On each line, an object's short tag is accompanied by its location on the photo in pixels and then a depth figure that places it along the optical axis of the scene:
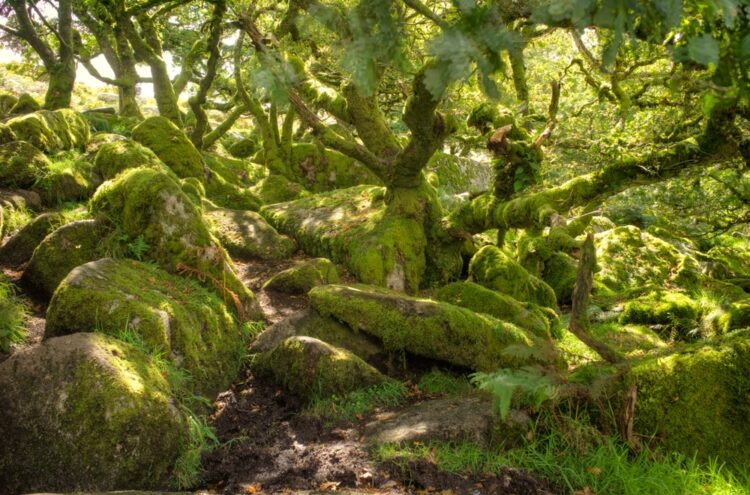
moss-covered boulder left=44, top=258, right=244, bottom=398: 4.66
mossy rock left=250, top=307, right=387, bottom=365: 6.27
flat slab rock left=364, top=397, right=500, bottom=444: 4.09
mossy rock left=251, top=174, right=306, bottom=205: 13.54
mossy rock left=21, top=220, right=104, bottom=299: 5.76
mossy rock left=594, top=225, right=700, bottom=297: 11.45
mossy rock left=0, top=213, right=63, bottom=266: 6.32
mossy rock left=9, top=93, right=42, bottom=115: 13.48
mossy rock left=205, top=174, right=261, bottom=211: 12.41
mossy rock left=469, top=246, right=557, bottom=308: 9.19
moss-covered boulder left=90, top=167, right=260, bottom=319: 6.39
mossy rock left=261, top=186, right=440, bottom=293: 9.02
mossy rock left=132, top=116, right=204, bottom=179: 11.88
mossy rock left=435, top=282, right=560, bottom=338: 7.35
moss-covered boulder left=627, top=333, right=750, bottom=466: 3.85
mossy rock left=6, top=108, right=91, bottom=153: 9.49
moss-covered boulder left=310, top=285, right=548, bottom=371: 6.09
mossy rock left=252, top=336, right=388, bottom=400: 5.24
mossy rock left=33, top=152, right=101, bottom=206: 8.17
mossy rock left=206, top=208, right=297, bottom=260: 9.67
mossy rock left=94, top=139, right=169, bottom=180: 8.25
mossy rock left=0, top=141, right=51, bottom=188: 7.95
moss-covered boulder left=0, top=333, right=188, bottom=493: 3.34
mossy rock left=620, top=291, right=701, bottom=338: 8.68
